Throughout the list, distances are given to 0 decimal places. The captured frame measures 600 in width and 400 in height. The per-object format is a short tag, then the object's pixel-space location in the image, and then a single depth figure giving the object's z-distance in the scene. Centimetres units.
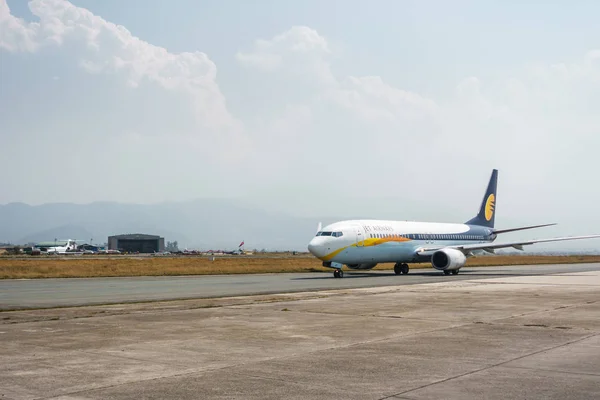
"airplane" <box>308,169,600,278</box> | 4112
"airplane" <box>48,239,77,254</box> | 15362
